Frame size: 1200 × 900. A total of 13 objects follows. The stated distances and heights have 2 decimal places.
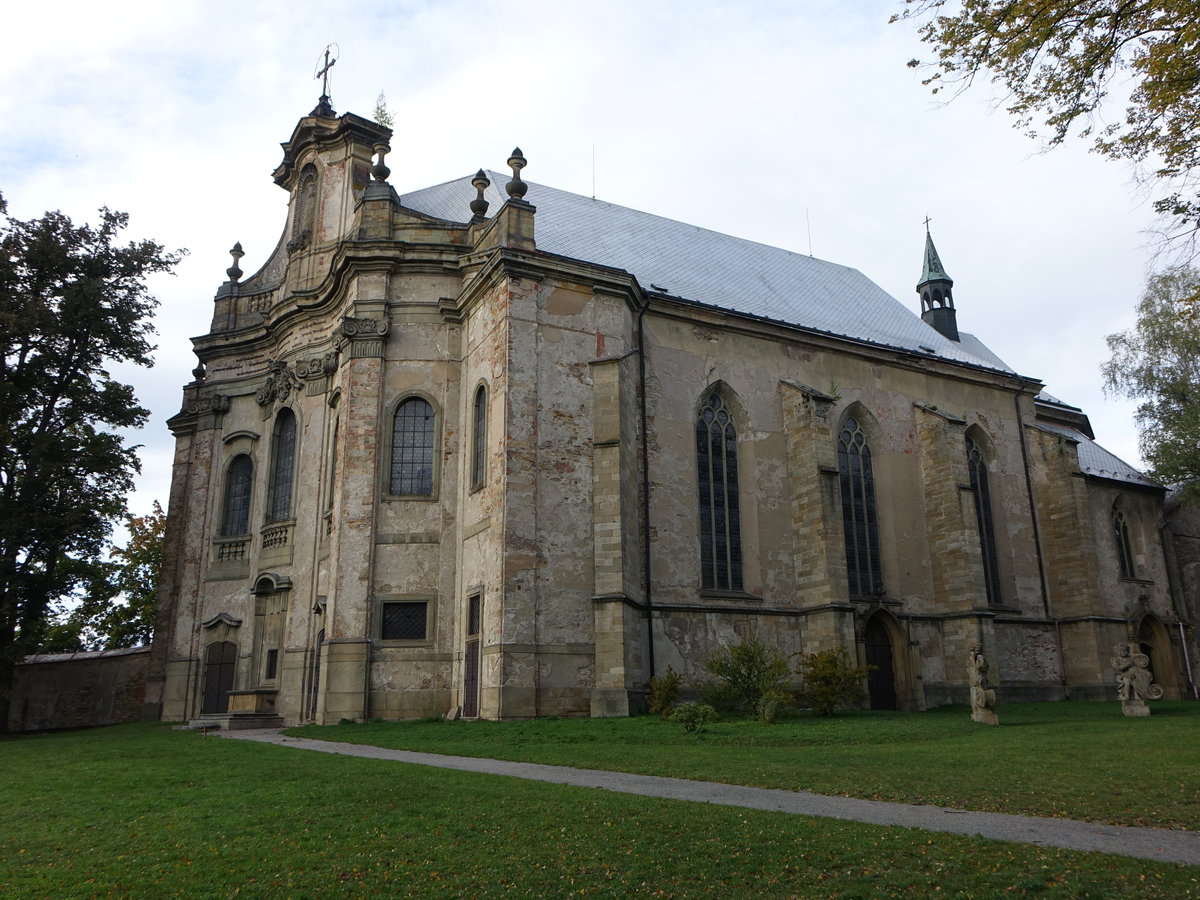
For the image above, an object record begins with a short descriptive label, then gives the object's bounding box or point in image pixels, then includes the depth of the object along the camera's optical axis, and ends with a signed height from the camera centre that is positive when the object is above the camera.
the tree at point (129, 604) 40.69 +3.85
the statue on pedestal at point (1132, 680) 20.58 +0.03
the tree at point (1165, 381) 31.14 +10.34
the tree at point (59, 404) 24.19 +7.95
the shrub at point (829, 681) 20.73 +0.09
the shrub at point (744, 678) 19.48 +0.17
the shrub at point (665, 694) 19.62 -0.13
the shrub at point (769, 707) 18.11 -0.40
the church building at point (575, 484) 21.59 +5.49
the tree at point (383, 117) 32.19 +19.27
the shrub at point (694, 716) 16.56 -0.52
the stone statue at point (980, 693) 19.50 -0.19
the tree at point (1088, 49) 8.84 +6.03
